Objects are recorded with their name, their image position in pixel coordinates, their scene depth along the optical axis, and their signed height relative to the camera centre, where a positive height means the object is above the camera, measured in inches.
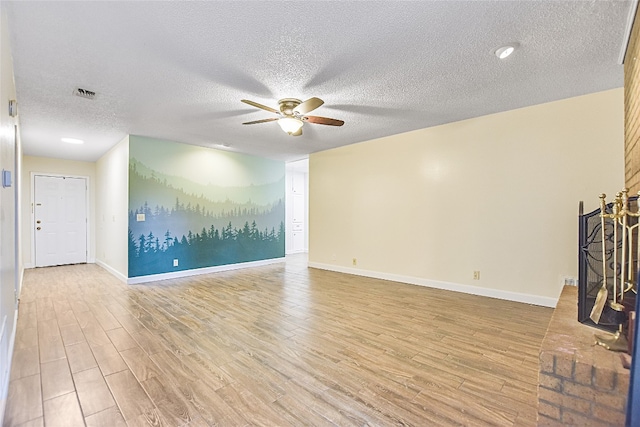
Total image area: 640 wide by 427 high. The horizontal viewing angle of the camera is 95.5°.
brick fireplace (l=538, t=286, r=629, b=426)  48.4 -30.7
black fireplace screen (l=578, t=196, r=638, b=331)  65.1 -15.9
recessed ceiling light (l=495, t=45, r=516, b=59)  91.6 +51.2
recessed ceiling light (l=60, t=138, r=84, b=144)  198.8 +48.9
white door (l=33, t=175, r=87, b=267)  253.3 -8.5
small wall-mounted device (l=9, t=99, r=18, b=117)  97.6 +36.1
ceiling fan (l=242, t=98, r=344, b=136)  121.8 +41.6
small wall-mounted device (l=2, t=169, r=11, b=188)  74.9 +8.6
